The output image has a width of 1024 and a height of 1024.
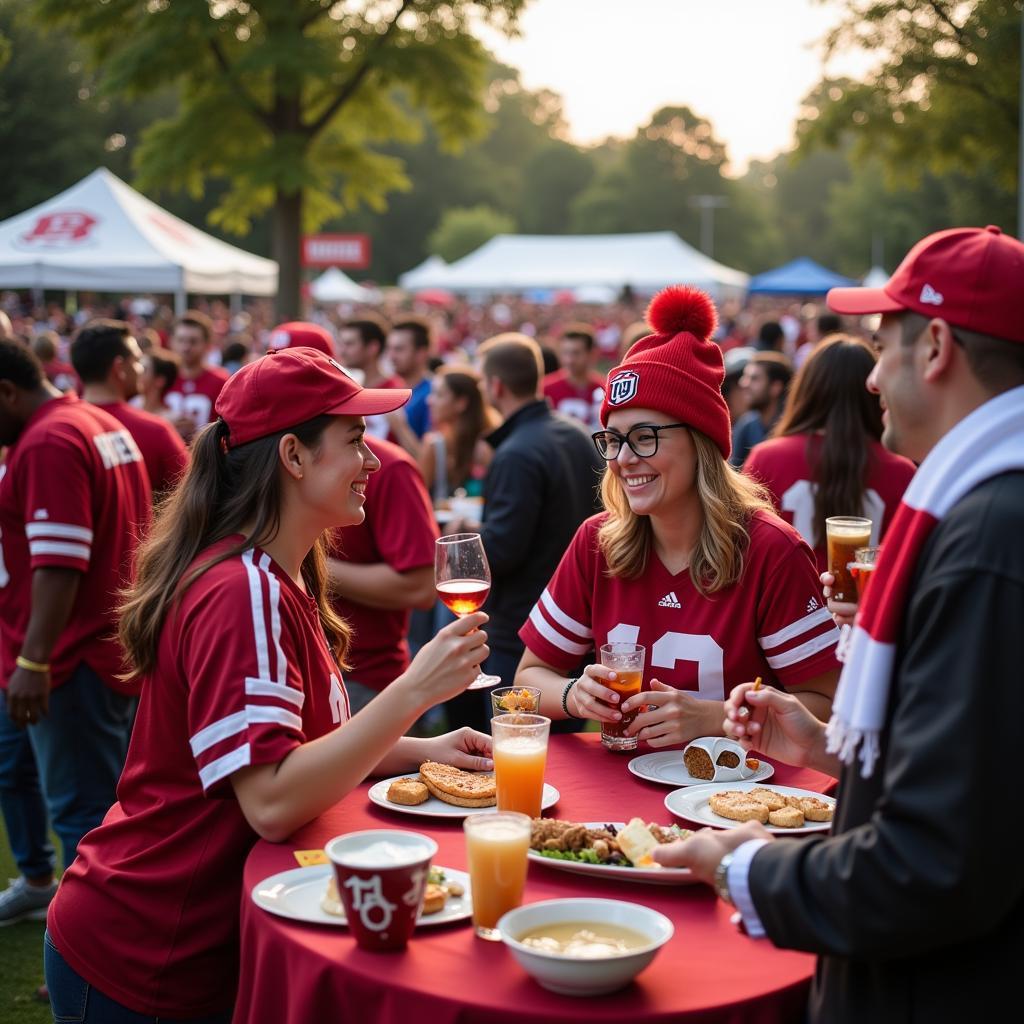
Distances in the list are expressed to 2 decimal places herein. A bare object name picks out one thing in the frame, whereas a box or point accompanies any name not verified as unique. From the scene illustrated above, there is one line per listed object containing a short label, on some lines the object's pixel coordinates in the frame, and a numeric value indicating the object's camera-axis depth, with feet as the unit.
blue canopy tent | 116.47
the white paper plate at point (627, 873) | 7.68
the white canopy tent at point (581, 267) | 141.38
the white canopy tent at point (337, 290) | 153.38
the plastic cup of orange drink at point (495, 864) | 7.06
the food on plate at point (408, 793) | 9.39
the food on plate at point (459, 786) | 9.42
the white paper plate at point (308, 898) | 7.30
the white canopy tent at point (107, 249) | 58.08
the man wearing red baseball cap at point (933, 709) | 5.34
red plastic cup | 6.78
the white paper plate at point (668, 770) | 9.96
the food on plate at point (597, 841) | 7.89
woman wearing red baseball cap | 8.20
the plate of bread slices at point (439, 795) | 9.30
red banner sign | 72.13
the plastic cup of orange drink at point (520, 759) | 8.65
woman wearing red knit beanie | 11.14
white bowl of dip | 6.32
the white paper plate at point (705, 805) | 8.68
